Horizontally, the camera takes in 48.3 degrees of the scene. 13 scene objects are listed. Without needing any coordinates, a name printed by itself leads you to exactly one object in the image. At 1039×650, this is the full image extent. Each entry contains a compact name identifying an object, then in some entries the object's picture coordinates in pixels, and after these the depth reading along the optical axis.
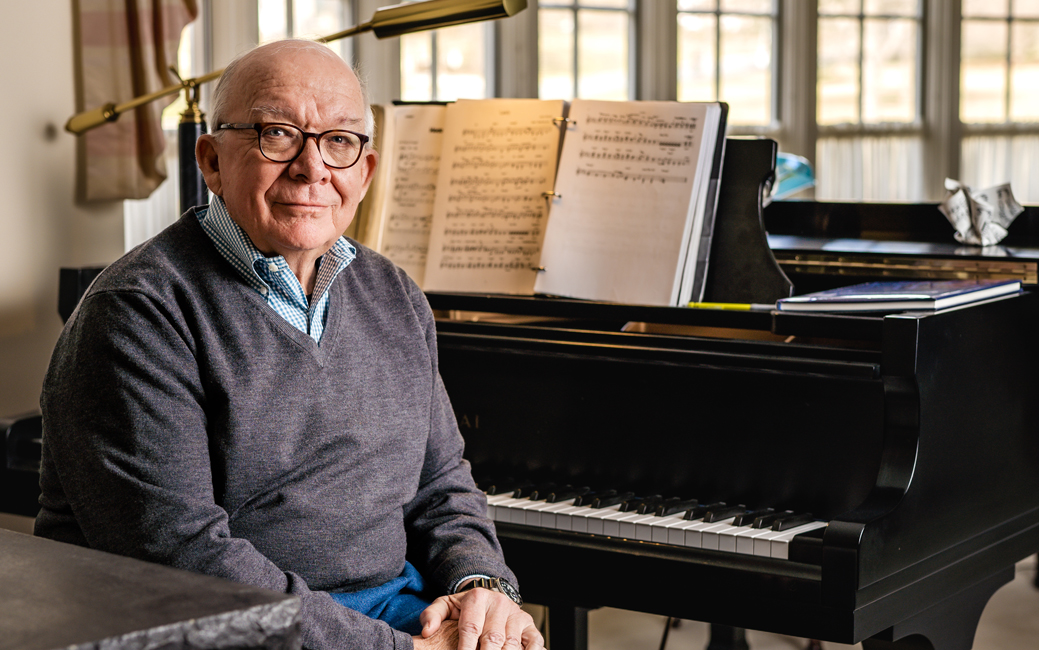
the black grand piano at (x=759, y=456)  1.71
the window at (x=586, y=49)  6.42
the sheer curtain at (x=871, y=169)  7.48
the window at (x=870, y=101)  7.47
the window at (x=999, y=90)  7.95
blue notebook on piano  1.82
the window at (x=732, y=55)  6.93
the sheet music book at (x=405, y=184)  2.34
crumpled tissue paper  2.59
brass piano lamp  2.27
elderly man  1.25
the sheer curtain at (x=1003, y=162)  7.96
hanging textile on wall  2.88
